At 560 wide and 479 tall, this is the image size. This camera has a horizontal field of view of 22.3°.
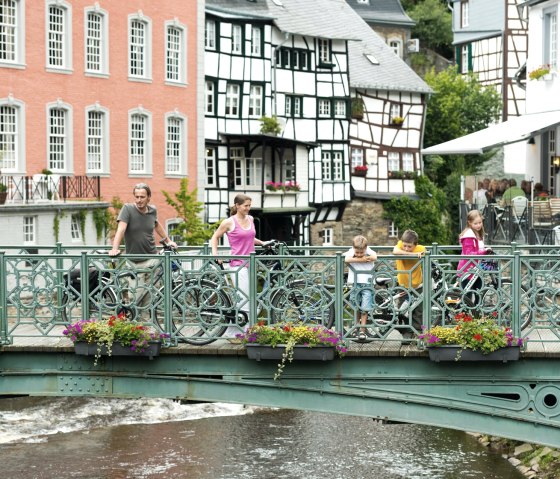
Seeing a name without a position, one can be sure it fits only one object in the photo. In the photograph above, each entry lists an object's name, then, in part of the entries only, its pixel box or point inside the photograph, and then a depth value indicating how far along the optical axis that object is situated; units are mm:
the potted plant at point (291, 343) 13891
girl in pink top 15000
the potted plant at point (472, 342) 13703
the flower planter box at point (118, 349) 14195
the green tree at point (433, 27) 78875
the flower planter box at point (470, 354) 13758
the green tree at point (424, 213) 57000
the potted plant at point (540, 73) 33469
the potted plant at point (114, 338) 14156
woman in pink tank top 14867
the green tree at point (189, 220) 41531
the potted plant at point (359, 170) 57656
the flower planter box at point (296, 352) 13898
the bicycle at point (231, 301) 14156
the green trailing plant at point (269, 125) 51250
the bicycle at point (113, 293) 14352
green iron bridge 13922
